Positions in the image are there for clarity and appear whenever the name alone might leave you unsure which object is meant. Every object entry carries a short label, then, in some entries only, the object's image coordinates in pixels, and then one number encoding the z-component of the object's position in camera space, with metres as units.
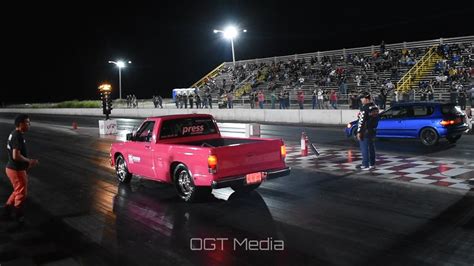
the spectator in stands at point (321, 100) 30.89
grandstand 29.77
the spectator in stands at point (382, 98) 24.58
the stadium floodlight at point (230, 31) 41.75
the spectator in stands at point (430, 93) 26.33
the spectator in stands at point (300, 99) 31.66
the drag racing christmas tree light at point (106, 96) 28.46
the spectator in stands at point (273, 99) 34.31
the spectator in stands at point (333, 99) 29.70
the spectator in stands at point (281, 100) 33.50
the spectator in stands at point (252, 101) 35.34
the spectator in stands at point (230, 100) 36.28
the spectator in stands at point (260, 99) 34.66
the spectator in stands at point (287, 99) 33.47
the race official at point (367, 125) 10.68
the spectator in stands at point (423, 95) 26.64
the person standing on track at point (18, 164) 7.53
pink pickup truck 8.01
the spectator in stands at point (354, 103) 26.13
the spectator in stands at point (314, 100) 30.70
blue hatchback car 14.24
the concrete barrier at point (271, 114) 25.55
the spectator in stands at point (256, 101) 35.47
